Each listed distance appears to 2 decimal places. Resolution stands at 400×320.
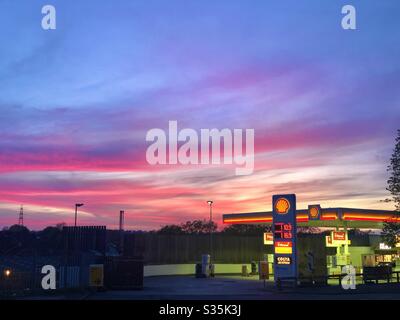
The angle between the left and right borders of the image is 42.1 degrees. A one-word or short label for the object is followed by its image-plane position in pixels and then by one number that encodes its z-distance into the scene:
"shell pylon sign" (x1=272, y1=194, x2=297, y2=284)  34.47
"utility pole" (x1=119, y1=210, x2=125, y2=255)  47.05
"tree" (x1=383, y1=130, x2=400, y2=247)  36.56
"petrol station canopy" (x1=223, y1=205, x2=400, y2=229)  50.50
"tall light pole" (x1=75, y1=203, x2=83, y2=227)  59.50
